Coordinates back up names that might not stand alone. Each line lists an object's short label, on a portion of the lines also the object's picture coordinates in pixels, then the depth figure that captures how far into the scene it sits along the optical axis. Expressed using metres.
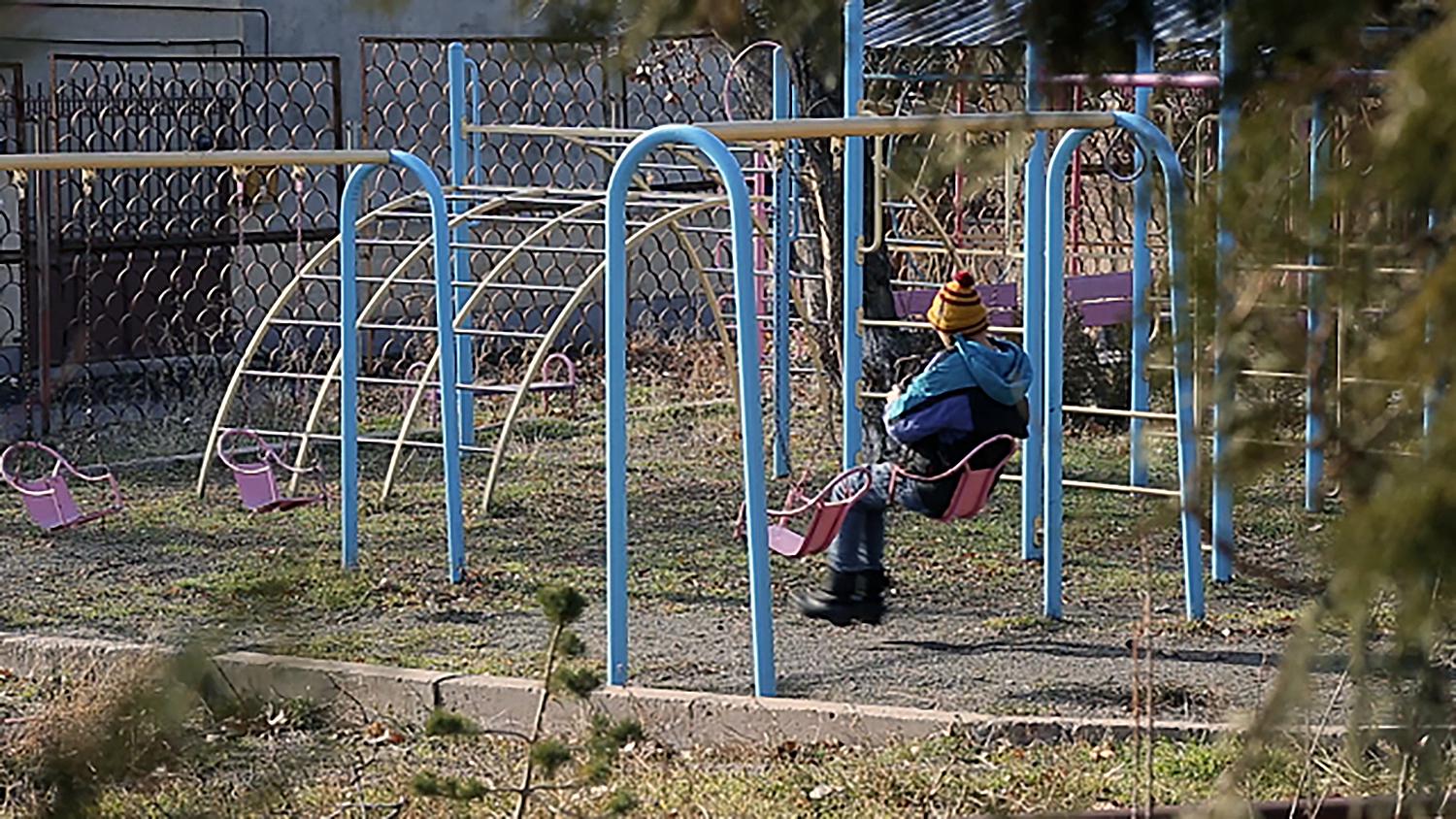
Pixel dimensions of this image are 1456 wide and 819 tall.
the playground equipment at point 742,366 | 11.90
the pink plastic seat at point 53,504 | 17.37
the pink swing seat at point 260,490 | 17.73
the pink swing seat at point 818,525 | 13.66
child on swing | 13.89
